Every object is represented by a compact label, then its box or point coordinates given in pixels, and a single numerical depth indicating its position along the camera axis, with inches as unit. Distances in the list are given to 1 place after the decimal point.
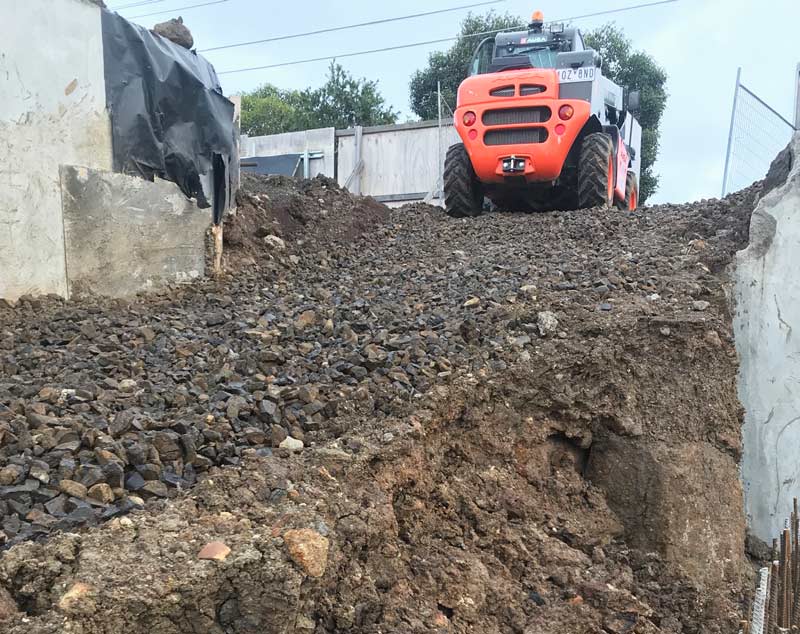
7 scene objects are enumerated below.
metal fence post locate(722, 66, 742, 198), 246.5
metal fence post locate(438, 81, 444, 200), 433.4
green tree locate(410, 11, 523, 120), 774.5
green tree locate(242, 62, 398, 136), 800.9
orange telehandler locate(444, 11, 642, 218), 273.0
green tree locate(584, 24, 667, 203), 763.4
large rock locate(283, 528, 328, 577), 77.3
